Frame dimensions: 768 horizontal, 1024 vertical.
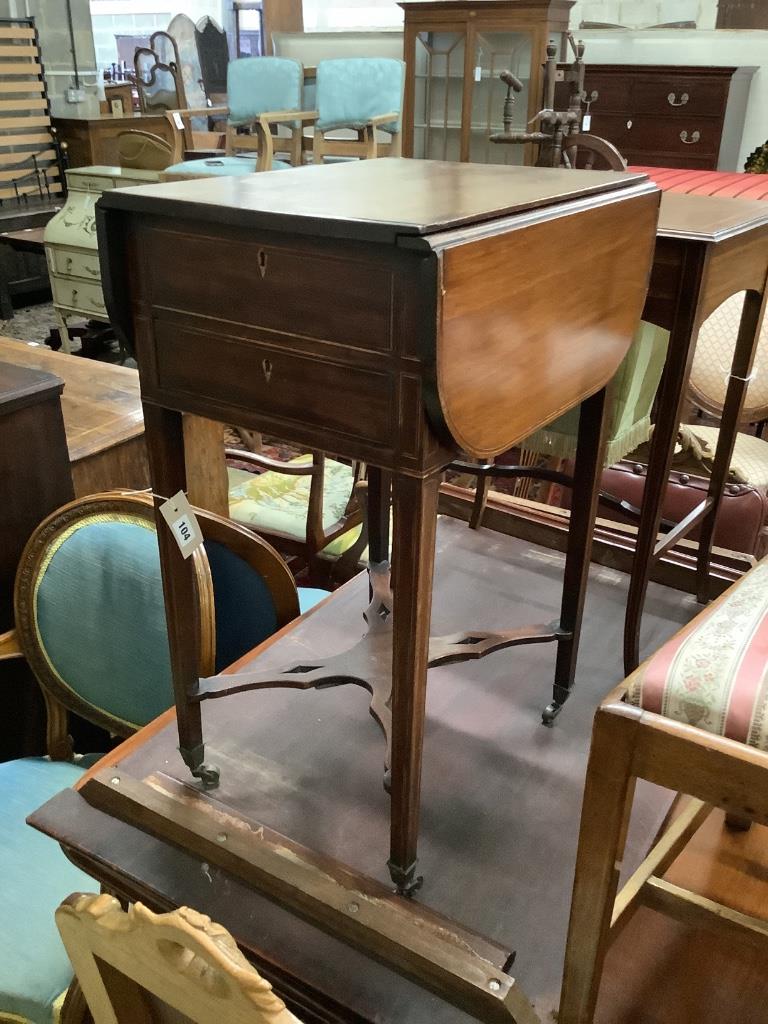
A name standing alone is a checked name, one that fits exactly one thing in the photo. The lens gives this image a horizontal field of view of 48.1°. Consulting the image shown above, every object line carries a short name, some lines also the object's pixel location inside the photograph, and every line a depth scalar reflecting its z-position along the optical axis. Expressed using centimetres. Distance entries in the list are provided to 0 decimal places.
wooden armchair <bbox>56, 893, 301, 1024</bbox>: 61
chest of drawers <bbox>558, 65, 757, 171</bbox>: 407
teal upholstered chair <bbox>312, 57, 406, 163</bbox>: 479
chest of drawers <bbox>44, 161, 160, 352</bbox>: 415
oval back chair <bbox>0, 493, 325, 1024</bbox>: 137
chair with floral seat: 206
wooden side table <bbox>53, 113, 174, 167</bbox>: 579
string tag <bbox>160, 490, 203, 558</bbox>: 99
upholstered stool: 72
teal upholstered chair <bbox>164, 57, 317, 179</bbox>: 486
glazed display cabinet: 443
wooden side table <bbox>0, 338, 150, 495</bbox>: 206
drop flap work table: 72
